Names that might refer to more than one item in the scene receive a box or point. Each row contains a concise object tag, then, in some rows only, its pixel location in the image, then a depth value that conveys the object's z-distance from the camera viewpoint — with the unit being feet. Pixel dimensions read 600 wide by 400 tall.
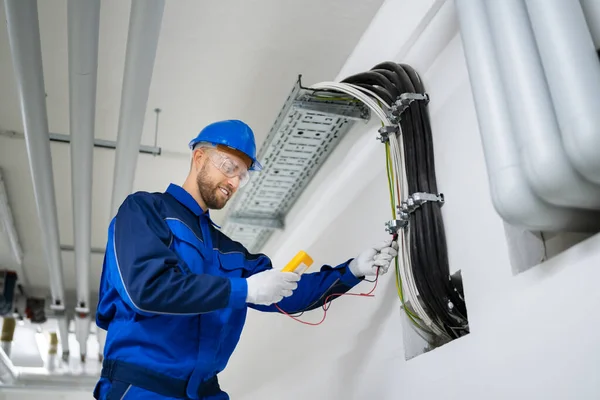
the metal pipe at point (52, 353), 17.31
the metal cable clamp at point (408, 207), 5.15
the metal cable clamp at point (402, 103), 5.63
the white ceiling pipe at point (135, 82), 5.61
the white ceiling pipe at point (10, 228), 10.55
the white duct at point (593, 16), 3.58
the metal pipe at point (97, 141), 9.02
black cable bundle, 4.93
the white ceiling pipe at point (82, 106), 5.70
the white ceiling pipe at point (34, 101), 5.65
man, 4.48
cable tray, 6.98
